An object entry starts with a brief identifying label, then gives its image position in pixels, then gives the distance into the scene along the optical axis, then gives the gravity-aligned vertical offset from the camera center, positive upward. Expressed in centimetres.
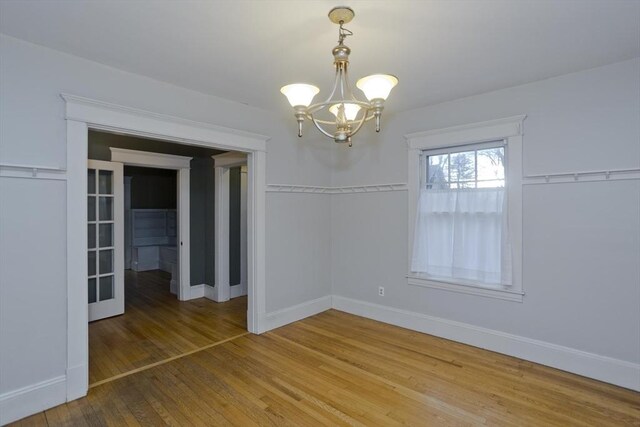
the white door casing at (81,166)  245 +34
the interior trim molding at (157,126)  251 +78
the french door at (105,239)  410 -38
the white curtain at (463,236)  323 -27
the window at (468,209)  315 +3
